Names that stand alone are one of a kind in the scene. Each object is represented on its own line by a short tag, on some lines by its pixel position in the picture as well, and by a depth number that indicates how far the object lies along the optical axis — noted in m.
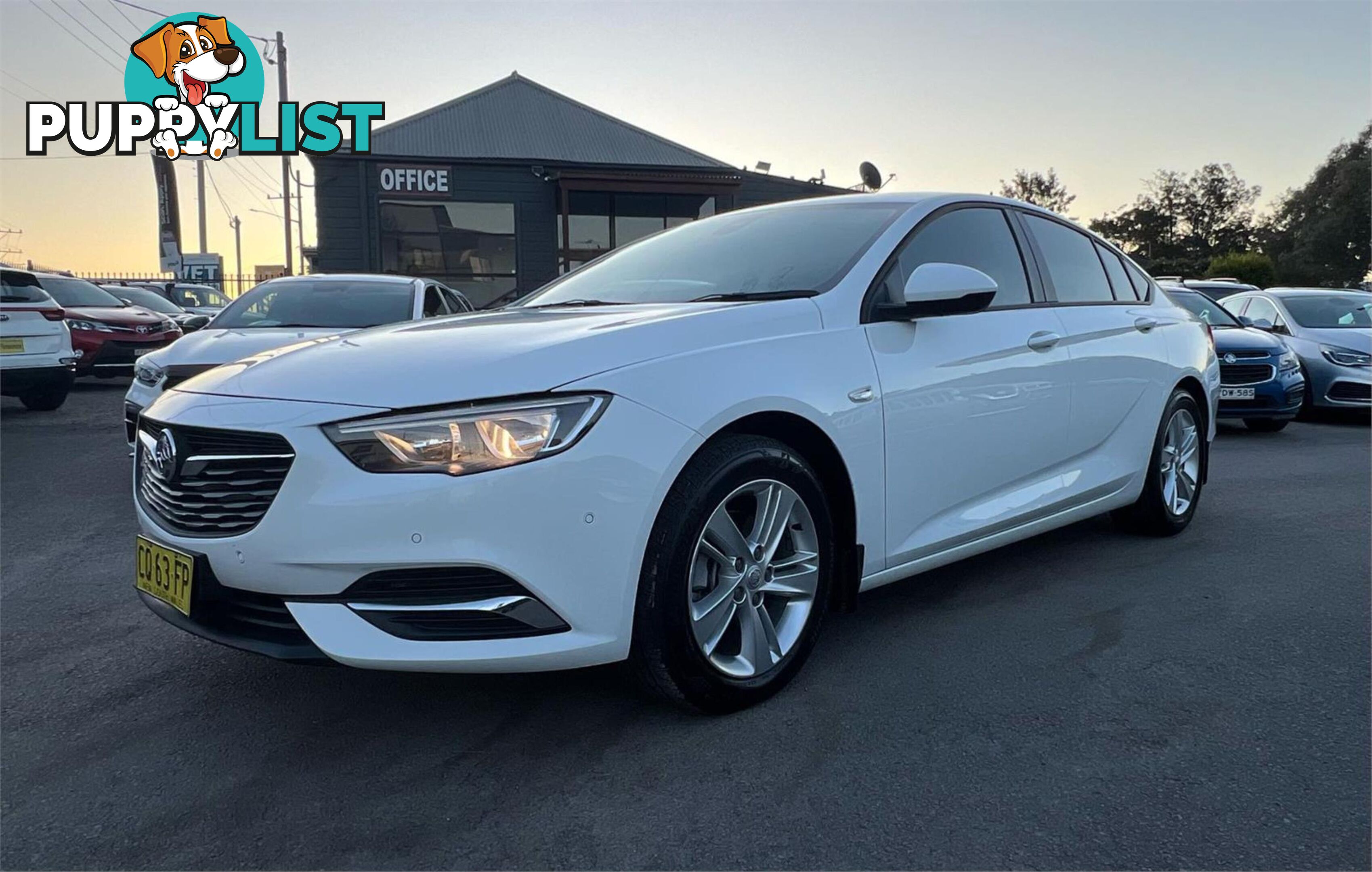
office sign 19.44
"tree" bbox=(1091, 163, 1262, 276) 51.19
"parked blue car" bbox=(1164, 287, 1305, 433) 9.13
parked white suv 9.95
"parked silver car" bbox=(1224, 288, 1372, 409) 10.05
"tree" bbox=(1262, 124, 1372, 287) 42.84
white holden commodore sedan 2.33
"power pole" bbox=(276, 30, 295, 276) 28.28
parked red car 13.22
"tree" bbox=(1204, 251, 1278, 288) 38.06
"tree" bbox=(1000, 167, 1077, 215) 54.81
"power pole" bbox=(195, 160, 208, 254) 42.59
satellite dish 10.25
